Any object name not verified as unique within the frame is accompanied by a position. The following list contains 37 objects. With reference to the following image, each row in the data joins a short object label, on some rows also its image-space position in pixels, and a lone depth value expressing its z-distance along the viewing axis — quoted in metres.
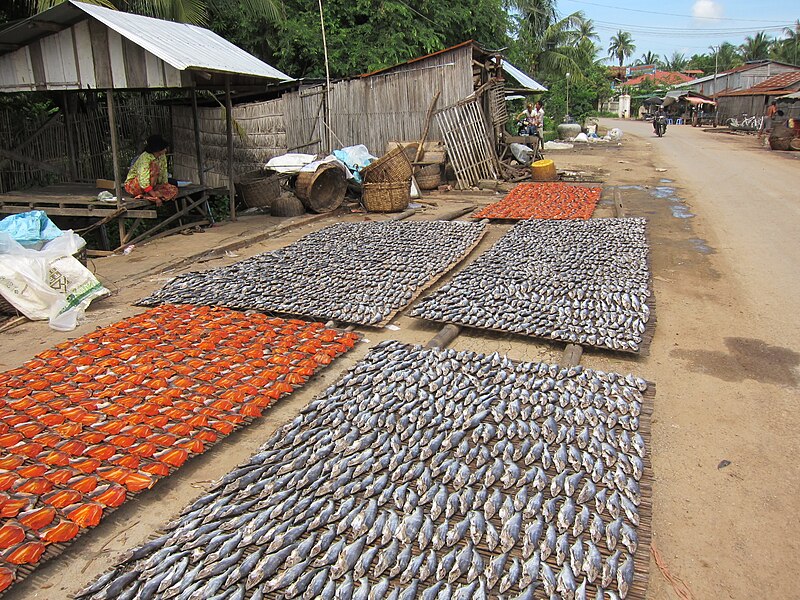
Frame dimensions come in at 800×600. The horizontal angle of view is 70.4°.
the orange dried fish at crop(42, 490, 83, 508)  2.82
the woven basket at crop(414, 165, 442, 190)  13.00
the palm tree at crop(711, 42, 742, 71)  61.16
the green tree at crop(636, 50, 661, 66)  92.99
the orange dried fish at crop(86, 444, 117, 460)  3.18
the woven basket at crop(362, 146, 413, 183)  11.04
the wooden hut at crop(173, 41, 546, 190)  13.00
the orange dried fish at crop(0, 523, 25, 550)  2.54
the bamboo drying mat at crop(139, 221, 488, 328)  5.26
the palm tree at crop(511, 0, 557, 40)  28.23
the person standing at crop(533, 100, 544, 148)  18.92
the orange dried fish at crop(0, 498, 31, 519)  2.72
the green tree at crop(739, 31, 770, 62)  55.16
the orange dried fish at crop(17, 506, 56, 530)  2.67
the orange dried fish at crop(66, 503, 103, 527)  2.72
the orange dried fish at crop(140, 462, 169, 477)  3.06
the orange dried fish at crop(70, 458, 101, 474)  3.07
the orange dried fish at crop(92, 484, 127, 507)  2.85
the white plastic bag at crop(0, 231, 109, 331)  5.44
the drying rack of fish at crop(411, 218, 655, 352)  4.82
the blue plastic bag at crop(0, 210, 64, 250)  5.91
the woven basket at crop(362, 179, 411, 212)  10.45
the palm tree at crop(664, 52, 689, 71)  83.12
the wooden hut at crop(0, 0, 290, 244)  7.62
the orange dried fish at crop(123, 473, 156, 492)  2.96
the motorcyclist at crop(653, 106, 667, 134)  29.06
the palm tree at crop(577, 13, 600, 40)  30.91
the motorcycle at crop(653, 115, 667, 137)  29.06
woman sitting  8.35
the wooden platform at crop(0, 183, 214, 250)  8.30
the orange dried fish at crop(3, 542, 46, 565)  2.47
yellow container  13.64
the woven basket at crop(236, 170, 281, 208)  11.04
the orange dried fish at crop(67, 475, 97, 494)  2.92
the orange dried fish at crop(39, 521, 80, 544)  2.61
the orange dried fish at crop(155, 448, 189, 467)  3.18
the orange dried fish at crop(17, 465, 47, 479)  3.01
